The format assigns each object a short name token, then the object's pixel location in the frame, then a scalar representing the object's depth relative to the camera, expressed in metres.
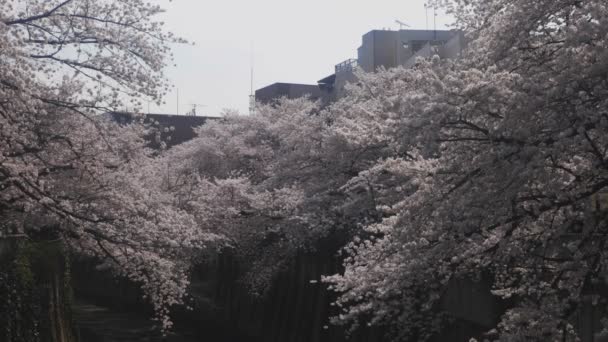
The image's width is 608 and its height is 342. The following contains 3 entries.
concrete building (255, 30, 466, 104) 51.83
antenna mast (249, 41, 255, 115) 43.65
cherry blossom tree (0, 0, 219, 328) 11.60
